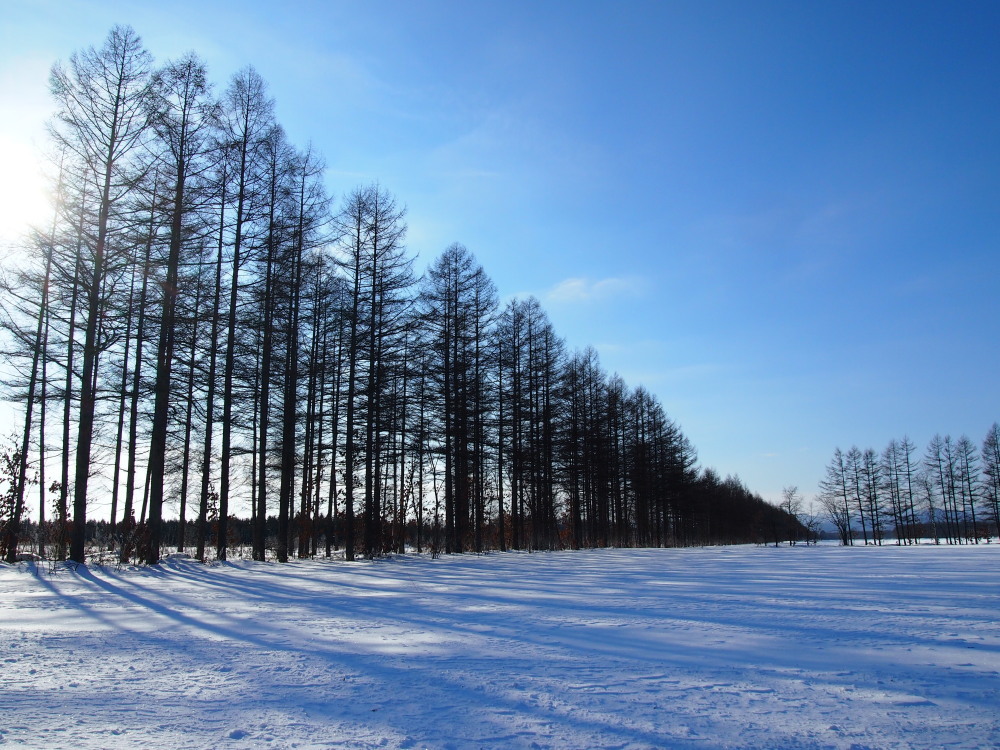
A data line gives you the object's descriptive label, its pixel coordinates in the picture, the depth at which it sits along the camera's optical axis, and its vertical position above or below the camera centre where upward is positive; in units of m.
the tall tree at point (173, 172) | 14.74 +7.88
